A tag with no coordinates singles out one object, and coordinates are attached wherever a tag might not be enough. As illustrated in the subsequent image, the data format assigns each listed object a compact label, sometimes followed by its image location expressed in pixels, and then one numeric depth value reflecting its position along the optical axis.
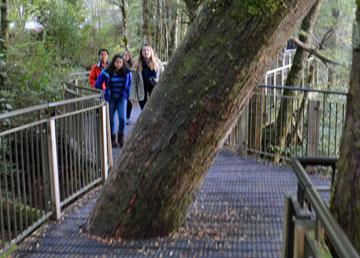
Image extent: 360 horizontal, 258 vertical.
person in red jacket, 9.58
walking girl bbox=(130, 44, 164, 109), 8.72
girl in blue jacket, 8.31
